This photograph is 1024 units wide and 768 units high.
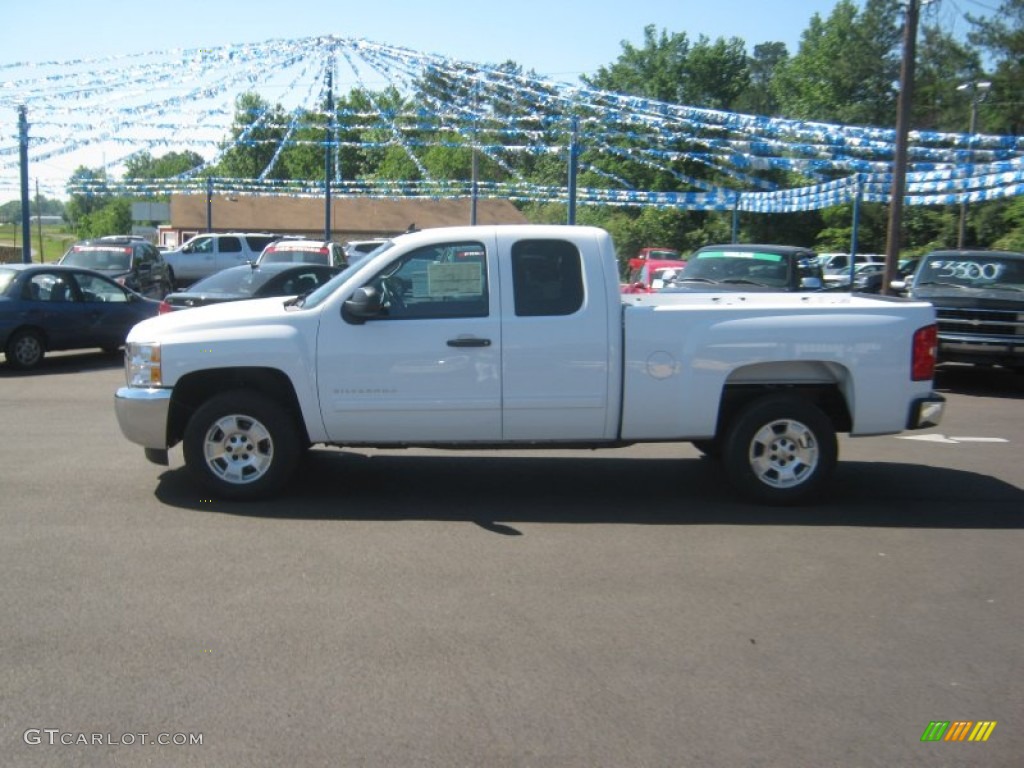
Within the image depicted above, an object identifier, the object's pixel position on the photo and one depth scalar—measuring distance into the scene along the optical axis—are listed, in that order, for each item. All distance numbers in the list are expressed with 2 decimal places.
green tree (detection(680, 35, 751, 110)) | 61.84
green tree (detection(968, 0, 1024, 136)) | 44.66
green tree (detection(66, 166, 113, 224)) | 37.31
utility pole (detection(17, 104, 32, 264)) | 24.59
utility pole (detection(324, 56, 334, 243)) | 25.96
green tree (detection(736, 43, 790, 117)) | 75.69
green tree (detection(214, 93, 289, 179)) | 60.62
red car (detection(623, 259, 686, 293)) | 19.05
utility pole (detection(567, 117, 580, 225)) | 22.53
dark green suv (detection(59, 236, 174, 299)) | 23.02
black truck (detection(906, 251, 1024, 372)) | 13.92
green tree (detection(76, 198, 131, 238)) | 84.19
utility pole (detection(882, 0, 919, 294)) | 19.20
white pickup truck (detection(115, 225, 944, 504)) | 7.30
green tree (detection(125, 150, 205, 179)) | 93.78
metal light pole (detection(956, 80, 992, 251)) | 29.58
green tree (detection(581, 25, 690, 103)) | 61.91
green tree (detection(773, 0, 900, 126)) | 59.81
